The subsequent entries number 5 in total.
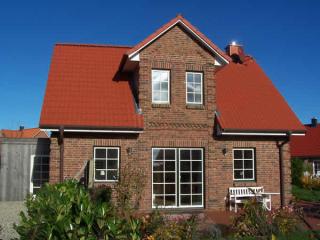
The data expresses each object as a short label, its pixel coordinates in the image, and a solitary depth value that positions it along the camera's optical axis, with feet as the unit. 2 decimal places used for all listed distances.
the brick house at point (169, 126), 46.96
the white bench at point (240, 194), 49.37
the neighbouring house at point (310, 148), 112.78
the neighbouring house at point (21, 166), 60.39
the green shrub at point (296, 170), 96.32
